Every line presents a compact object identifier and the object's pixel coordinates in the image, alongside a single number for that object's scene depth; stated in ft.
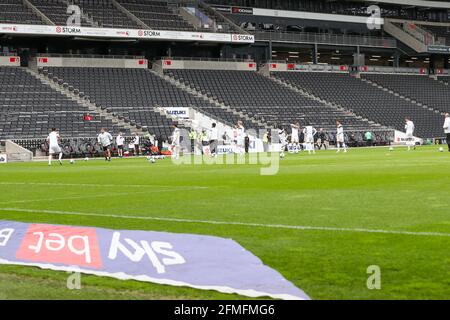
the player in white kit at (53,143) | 120.26
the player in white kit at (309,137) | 157.99
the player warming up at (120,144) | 155.84
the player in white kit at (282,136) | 148.87
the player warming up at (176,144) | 122.11
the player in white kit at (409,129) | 148.36
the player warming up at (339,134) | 150.82
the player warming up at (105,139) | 132.77
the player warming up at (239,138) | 147.84
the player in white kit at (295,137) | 153.99
